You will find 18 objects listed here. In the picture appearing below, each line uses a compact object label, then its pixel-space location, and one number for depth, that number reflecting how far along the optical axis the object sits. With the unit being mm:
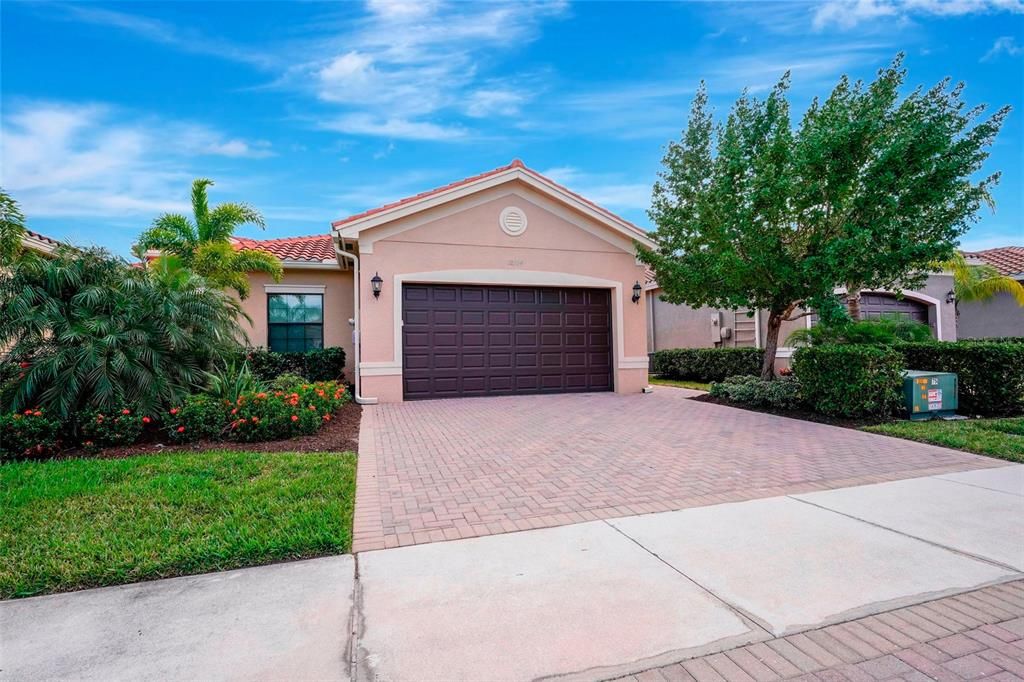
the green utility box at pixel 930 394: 8414
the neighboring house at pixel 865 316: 15703
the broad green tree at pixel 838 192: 8742
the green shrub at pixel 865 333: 9609
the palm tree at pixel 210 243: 11727
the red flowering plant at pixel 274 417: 6879
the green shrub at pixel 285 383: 8750
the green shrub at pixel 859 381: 8281
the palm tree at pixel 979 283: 15625
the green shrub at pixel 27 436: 6098
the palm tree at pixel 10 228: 7275
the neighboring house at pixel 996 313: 16688
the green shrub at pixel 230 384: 7555
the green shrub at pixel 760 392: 9844
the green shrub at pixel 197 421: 6738
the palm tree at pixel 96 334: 6684
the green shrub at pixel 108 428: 6438
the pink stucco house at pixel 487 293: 11273
